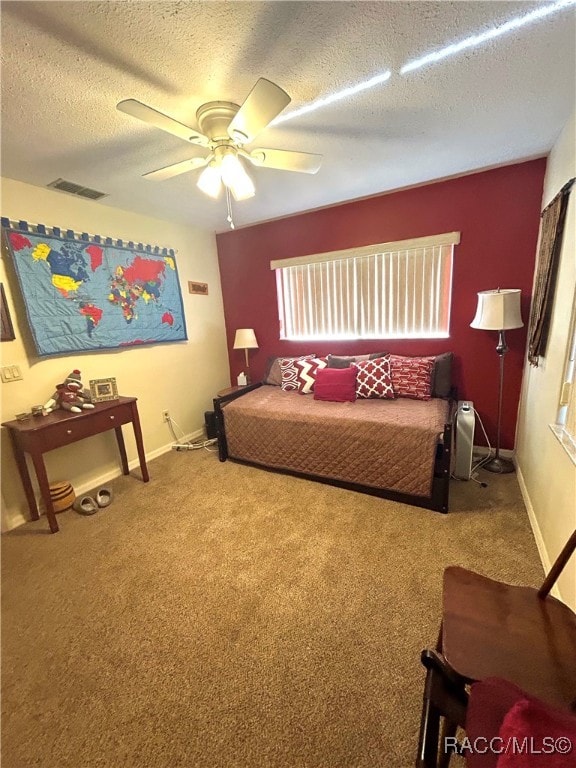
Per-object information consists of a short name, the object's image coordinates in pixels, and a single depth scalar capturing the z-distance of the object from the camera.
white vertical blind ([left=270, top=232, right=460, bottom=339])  2.89
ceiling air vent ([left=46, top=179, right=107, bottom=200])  2.26
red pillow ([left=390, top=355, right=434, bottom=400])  2.78
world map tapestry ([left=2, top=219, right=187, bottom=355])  2.26
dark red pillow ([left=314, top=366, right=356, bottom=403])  2.84
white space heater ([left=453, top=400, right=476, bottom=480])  2.41
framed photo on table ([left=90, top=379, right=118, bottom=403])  2.57
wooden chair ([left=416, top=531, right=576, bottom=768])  0.72
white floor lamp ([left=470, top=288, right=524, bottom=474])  2.29
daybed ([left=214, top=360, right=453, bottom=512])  2.13
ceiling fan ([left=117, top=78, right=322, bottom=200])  1.20
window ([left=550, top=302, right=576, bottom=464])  1.49
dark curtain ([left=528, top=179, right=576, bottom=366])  1.80
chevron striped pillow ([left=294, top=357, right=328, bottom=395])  3.18
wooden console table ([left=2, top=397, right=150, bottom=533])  2.04
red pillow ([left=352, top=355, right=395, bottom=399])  2.82
